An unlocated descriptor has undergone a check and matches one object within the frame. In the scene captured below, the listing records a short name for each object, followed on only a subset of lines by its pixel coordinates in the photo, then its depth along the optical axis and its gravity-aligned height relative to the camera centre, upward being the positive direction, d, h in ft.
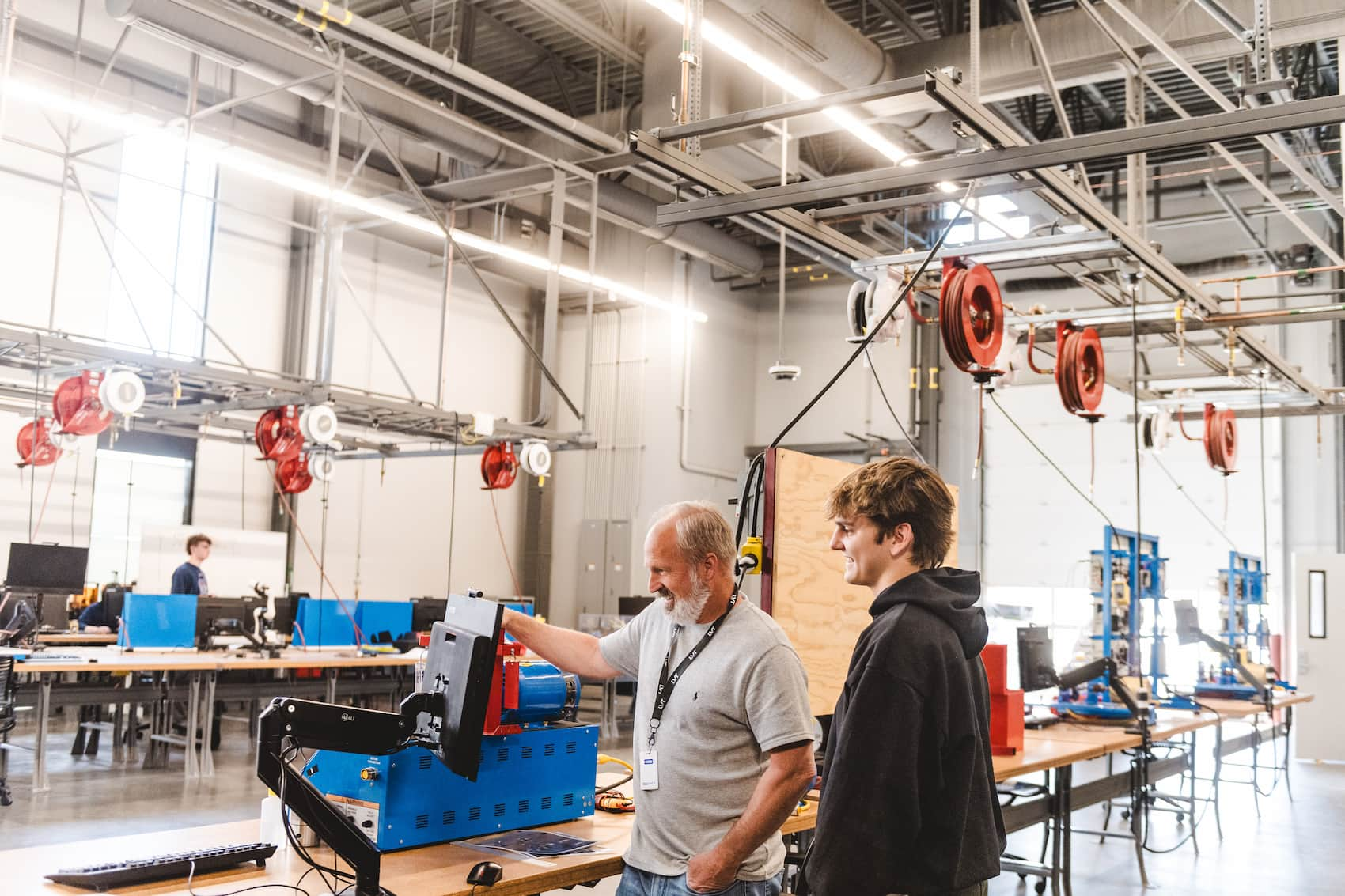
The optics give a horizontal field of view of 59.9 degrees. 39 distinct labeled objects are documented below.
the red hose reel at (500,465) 38.22 +2.60
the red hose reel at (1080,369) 19.65 +3.37
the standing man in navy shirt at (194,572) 32.91 -1.13
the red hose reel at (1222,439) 28.04 +3.24
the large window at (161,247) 38.91 +9.73
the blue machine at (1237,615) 28.66 -1.14
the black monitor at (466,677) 8.04 -0.94
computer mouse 7.88 -2.24
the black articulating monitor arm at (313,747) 7.55 -1.46
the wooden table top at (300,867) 7.74 -2.32
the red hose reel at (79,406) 28.40 +2.98
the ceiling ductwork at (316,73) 28.68 +12.83
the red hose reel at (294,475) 35.86 +1.94
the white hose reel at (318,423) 30.55 +3.01
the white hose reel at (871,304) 18.57 +4.08
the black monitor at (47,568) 29.48 -1.05
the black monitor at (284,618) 33.94 -2.40
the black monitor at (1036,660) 20.70 -1.71
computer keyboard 7.45 -2.22
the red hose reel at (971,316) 15.55 +3.32
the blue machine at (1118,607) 22.24 -0.75
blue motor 9.67 -1.25
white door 37.42 -2.47
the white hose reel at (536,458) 36.58 +2.77
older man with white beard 8.05 -1.26
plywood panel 12.66 -0.25
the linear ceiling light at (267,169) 25.86 +9.38
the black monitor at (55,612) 32.07 -2.33
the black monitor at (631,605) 44.60 -2.12
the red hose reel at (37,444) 33.94 +2.42
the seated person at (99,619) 35.63 -2.75
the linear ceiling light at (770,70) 17.95 +8.48
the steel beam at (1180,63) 15.30 +7.12
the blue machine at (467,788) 8.64 -1.93
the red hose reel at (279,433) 31.86 +2.82
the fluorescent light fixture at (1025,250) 16.38 +4.65
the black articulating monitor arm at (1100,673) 19.70 -1.85
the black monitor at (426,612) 35.86 -2.16
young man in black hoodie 6.15 -0.99
